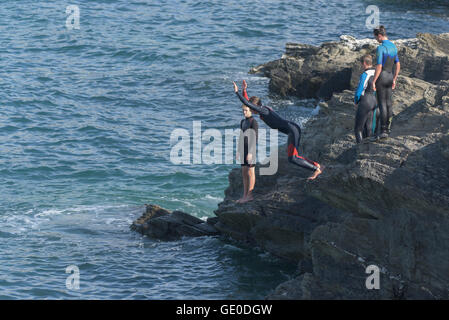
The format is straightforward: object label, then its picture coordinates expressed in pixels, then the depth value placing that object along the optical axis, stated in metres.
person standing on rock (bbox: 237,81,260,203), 16.44
